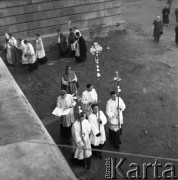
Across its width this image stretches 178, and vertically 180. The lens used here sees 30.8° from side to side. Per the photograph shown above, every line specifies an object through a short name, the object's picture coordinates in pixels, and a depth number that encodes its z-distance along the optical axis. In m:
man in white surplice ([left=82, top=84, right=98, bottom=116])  9.59
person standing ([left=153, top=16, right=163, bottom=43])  16.19
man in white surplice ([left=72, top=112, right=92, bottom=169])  7.90
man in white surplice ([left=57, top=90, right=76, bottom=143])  8.98
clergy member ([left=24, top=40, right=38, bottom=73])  13.62
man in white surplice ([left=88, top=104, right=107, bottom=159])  8.35
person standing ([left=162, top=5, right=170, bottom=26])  18.77
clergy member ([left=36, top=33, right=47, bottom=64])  14.26
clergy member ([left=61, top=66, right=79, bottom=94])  10.66
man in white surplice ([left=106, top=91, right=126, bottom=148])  8.88
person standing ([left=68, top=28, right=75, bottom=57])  14.94
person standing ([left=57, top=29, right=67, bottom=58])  15.17
